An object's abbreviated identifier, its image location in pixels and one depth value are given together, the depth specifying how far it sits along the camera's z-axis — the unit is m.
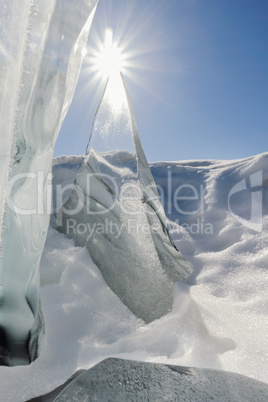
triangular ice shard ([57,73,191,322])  0.99
